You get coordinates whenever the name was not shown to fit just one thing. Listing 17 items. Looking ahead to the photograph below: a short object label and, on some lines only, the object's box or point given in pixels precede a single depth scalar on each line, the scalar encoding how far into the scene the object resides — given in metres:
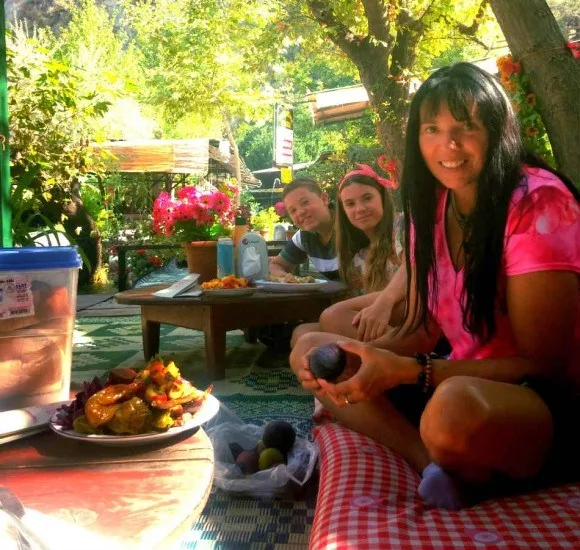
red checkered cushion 1.37
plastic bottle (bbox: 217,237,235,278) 4.32
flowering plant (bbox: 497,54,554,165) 2.77
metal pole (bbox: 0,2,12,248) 2.20
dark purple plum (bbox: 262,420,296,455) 2.33
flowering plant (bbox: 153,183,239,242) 4.49
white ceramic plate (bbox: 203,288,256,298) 3.90
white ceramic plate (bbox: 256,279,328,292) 3.99
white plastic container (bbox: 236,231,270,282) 4.41
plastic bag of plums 2.19
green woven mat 1.98
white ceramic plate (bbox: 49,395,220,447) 1.17
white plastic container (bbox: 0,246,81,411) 1.20
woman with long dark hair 1.49
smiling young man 4.28
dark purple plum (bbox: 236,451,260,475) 2.30
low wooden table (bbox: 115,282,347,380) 3.97
